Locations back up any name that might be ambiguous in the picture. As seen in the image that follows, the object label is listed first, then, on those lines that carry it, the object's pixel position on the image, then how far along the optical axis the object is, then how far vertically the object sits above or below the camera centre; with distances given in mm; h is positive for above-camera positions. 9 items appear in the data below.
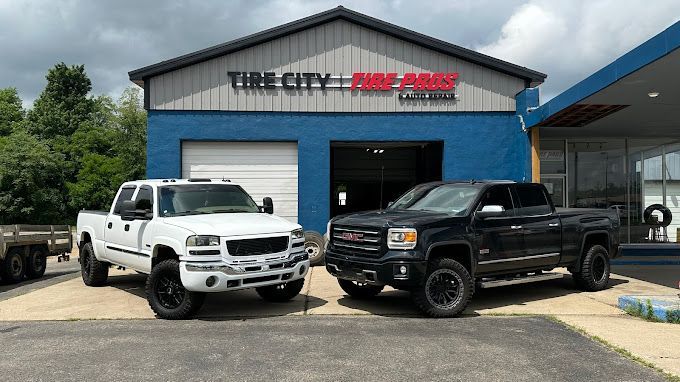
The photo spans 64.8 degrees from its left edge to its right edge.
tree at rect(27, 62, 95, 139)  58500 +10466
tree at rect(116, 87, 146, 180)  57062 +6839
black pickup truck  7570 -733
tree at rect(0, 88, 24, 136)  63656 +10892
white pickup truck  7391 -677
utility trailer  12227 -1249
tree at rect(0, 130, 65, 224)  40094 +1287
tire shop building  15164 +2611
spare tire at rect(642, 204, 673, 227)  17719 -653
